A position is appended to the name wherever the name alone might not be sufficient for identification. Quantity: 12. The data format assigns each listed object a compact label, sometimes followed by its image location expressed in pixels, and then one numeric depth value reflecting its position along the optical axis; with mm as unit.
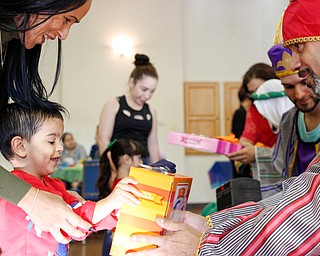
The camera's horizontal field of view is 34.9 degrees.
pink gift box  2500
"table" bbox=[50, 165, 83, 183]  5652
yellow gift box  1094
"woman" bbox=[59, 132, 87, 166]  6680
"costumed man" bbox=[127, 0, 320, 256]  972
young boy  1258
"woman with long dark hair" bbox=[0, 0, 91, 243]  1050
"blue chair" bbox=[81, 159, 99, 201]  4992
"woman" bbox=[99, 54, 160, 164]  3010
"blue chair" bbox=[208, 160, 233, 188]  6273
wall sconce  7562
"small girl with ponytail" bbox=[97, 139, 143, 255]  2867
